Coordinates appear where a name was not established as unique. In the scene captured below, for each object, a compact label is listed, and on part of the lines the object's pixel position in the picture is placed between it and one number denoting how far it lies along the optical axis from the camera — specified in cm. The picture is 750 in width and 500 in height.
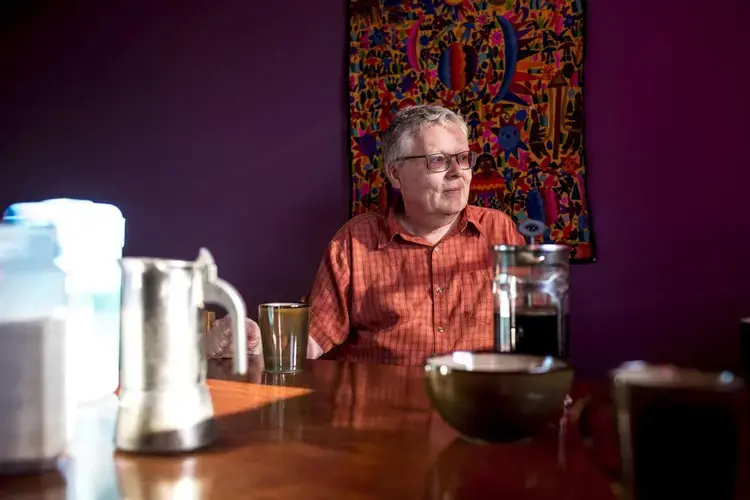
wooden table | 68
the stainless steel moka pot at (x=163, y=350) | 78
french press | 113
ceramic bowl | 77
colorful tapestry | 241
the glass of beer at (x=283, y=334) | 132
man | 212
